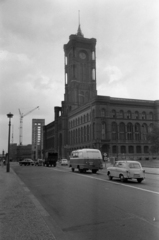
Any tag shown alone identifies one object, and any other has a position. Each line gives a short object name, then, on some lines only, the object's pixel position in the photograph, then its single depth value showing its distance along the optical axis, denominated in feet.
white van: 82.17
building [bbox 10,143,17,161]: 497.05
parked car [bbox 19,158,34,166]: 176.78
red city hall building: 241.14
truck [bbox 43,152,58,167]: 150.71
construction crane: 588.34
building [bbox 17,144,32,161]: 500.49
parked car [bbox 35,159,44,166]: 173.38
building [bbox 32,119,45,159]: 625.00
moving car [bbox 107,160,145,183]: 52.54
